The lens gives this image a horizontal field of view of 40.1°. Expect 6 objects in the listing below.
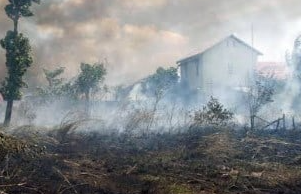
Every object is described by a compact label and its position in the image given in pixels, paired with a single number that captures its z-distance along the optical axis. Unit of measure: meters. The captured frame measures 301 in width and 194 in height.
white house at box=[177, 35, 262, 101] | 47.94
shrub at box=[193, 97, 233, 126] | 20.08
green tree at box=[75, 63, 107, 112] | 39.19
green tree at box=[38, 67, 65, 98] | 45.74
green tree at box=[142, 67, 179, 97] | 48.36
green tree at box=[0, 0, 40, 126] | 29.31
